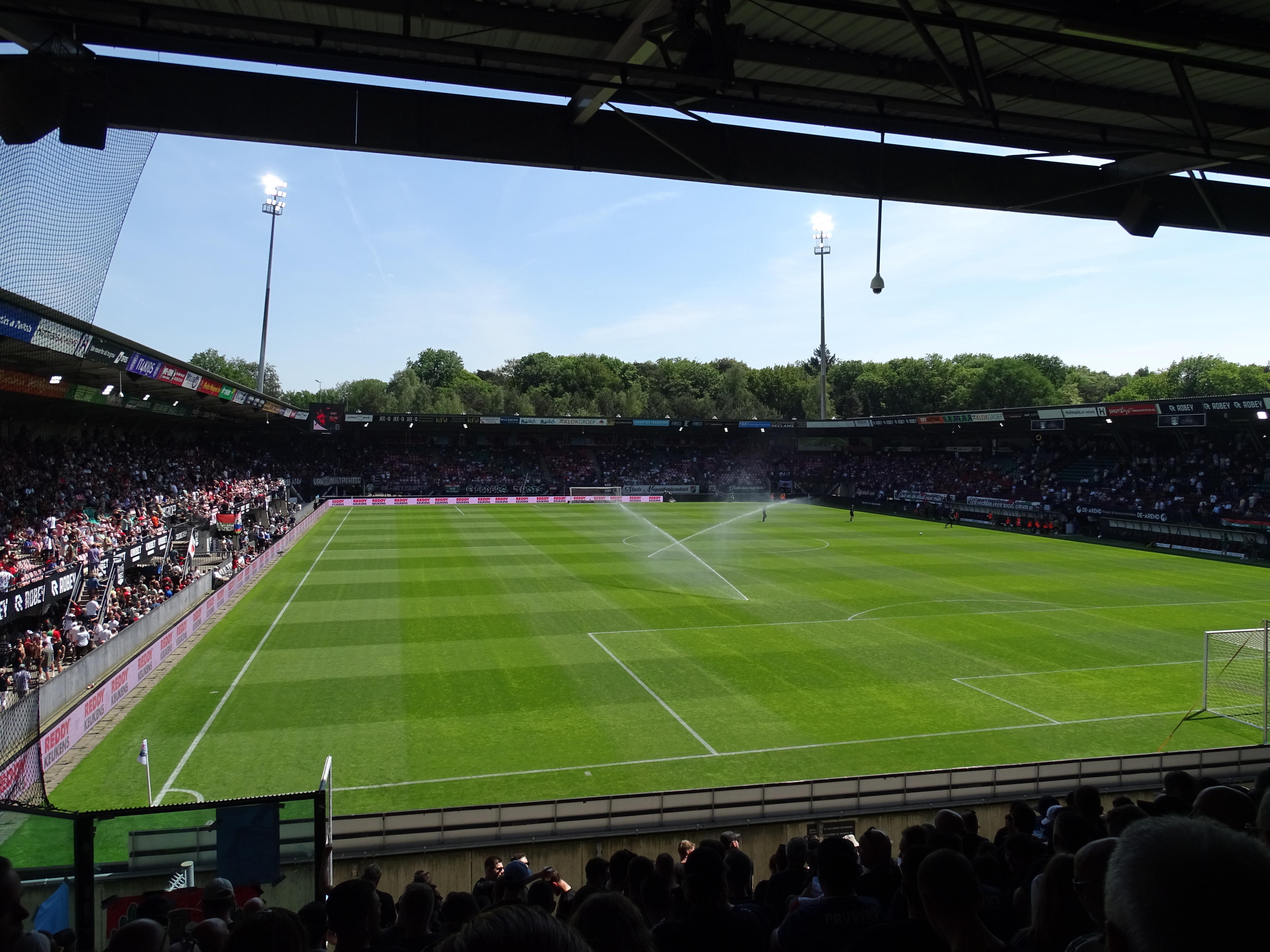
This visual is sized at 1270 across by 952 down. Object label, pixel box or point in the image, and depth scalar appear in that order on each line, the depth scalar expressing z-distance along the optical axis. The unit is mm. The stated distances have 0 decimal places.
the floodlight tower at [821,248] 80250
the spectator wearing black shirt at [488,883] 7043
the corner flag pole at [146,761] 14055
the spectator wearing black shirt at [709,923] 4035
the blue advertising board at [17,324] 16844
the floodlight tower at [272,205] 67438
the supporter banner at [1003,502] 58188
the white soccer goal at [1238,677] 19391
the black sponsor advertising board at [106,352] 26188
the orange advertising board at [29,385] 26547
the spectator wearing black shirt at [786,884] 6422
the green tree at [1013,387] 123250
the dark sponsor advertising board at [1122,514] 48969
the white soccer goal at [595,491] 77750
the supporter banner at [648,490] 81438
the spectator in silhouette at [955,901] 3059
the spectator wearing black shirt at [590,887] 5172
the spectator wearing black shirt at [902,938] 3289
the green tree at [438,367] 167875
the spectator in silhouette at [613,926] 2439
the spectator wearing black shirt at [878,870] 5574
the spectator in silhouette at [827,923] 4184
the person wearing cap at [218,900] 4934
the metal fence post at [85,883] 5688
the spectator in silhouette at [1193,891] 1487
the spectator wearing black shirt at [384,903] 6875
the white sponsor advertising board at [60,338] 21125
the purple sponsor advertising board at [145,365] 29672
